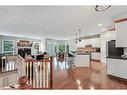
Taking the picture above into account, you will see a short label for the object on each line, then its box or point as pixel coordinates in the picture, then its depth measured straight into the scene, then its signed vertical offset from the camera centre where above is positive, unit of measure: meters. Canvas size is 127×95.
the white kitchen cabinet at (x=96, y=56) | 6.78 -0.79
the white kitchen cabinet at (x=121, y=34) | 3.02 +0.54
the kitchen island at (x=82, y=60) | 5.03 -0.85
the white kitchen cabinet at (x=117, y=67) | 2.86 -0.78
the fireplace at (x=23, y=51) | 7.18 -0.35
